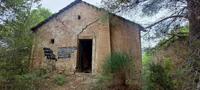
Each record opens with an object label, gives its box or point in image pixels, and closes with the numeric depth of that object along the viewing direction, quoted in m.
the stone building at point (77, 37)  7.29
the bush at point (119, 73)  4.74
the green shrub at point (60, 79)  6.16
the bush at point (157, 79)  3.70
